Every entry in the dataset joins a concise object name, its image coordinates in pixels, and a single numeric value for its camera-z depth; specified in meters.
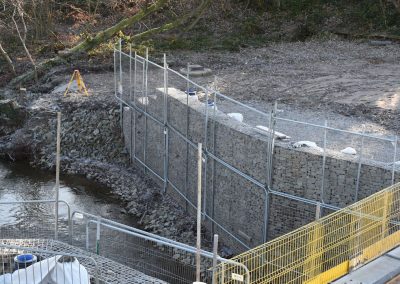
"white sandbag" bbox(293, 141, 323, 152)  15.72
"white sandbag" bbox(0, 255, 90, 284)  11.00
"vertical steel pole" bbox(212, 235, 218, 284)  9.60
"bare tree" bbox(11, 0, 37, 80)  27.31
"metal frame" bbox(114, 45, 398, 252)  15.27
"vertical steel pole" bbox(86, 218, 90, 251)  13.30
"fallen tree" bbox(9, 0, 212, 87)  30.82
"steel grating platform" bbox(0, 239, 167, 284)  11.98
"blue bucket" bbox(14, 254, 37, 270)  11.71
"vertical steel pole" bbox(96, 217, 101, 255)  13.18
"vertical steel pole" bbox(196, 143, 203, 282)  10.33
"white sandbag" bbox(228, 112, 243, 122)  18.42
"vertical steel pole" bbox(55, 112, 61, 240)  13.09
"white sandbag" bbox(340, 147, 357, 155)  15.47
